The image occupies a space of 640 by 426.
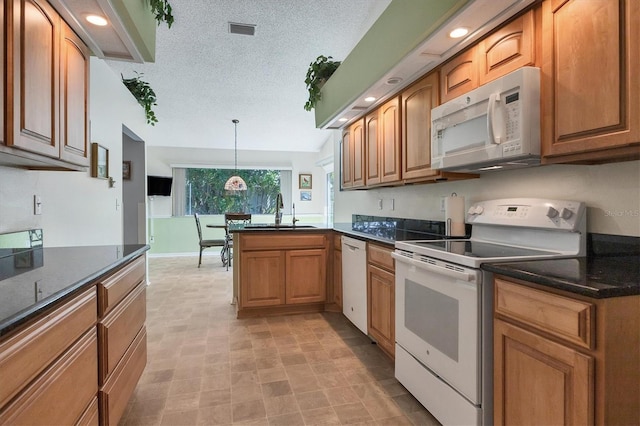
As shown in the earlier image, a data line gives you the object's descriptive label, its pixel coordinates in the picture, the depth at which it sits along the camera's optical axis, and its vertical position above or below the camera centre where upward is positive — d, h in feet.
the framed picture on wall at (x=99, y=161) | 9.16 +1.45
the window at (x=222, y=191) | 23.95 +1.55
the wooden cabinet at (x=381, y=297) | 7.34 -1.98
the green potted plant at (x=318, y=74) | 12.21 +5.08
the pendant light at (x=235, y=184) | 20.02 +1.68
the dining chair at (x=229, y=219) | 19.25 -0.41
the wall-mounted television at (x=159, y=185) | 22.31 +1.81
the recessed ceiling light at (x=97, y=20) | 5.20 +3.03
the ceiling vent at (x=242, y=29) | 11.52 +6.42
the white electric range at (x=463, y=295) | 4.63 -1.32
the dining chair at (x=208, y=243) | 20.08 -1.86
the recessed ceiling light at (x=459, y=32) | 5.52 +3.02
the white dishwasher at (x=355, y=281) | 8.80 -1.95
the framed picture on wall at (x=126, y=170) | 15.03 +1.89
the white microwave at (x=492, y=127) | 4.81 +1.41
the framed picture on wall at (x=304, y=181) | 25.75 +2.40
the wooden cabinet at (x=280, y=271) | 10.86 -1.97
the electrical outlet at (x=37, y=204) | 6.55 +0.16
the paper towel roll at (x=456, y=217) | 7.38 -0.11
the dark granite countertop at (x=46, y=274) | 2.93 -0.79
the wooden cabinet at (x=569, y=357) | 3.28 -1.54
